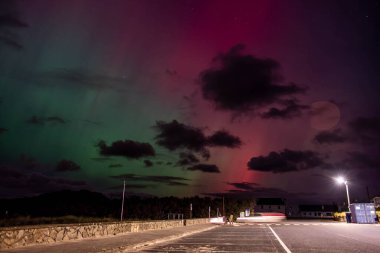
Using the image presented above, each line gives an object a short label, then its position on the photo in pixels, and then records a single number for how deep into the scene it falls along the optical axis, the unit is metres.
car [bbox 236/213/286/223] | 77.62
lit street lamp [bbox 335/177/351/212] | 45.70
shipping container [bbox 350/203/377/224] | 40.17
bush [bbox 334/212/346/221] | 56.17
